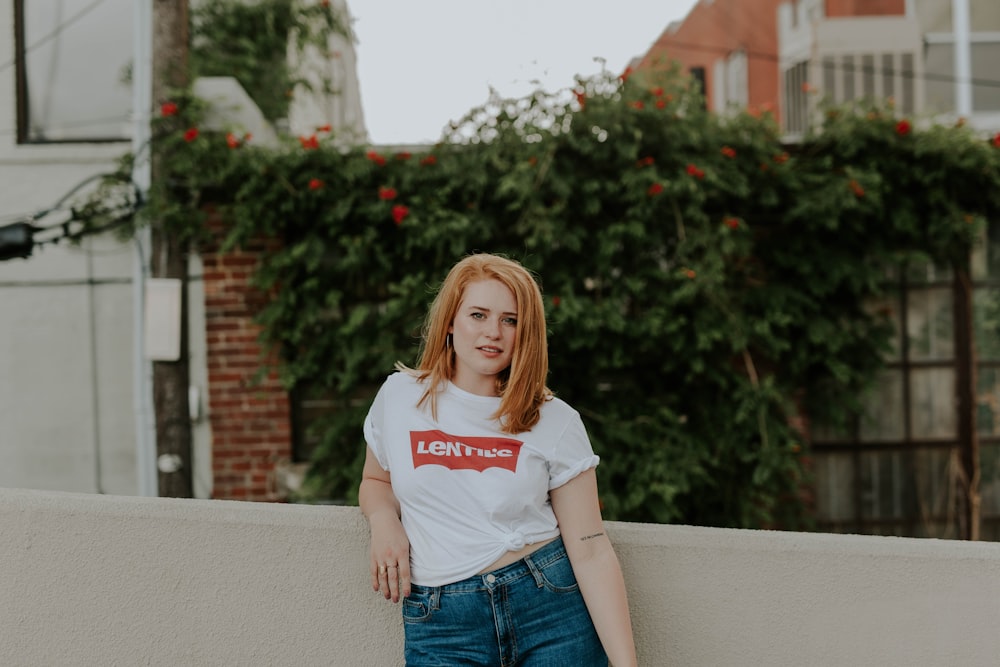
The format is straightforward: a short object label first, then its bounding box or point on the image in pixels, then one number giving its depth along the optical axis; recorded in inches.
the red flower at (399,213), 172.2
